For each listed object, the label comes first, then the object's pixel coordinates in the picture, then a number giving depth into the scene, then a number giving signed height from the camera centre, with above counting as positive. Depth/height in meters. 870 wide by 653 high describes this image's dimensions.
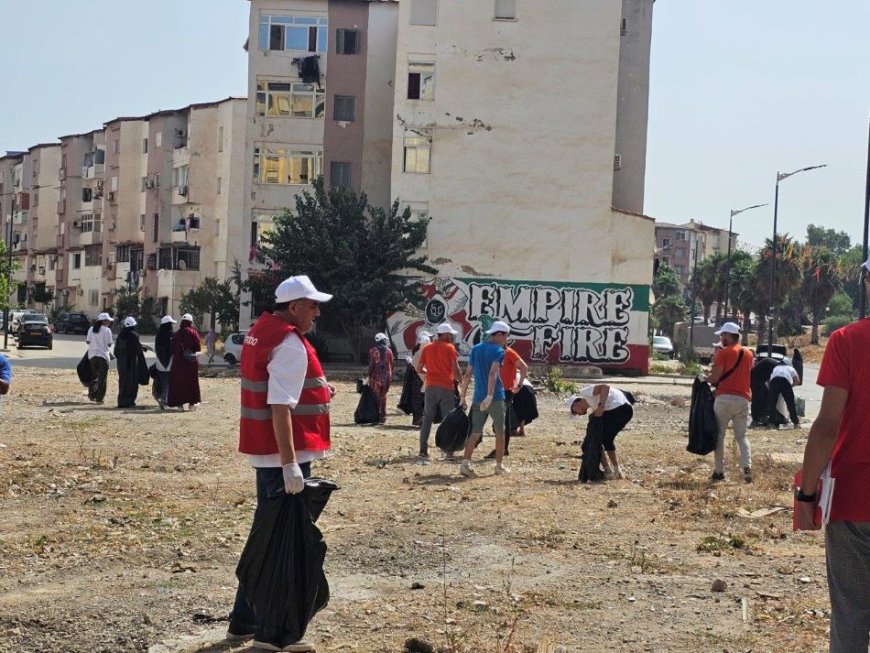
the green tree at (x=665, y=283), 108.94 +3.67
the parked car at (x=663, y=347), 71.50 -1.14
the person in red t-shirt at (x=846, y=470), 5.13 -0.54
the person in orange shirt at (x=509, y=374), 16.69 -0.71
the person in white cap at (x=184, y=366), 22.66 -1.11
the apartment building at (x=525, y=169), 48.66 +5.62
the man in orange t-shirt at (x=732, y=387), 14.30 -0.63
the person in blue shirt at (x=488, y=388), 14.62 -0.80
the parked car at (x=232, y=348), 45.81 -1.52
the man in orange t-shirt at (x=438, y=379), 16.14 -0.78
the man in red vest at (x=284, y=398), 6.47 -0.45
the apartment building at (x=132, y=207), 80.50 +6.76
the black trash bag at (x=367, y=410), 22.12 -1.66
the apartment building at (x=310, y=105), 52.81 +8.32
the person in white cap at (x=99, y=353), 23.52 -1.00
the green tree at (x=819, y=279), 91.12 +3.86
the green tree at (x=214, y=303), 54.16 +0.03
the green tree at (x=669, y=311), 103.31 +1.24
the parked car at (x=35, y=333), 55.72 -1.61
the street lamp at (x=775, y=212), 42.52 +4.34
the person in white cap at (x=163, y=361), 22.92 -1.04
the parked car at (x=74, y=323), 80.62 -1.60
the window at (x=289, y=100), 52.97 +8.46
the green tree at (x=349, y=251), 44.75 +2.05
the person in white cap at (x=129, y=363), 23.23 -1.12
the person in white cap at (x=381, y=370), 21.12 -0.95
